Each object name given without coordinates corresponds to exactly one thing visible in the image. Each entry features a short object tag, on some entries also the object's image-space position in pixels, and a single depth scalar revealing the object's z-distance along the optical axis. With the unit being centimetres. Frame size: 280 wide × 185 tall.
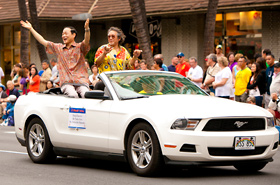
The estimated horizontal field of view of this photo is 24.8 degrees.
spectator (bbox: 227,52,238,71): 1819
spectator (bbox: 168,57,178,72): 1883
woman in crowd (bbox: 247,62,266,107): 1552
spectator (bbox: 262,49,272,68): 1633
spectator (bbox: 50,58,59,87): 2088
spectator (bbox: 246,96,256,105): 1514
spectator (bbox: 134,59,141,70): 1849
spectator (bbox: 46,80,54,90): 2048
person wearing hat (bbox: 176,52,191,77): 1852
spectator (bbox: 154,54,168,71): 1790
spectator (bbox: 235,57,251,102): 1622
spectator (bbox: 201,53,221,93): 1655
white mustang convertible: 788
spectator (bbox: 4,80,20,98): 2081
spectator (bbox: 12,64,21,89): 2250
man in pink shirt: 1065
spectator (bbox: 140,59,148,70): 1847
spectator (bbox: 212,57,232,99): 1600
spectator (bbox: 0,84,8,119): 2093
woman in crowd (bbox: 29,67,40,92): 2117
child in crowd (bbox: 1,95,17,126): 1989
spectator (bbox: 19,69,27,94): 2192
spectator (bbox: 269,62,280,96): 1457
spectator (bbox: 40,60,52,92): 2103
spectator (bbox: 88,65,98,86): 1895
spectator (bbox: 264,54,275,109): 1524
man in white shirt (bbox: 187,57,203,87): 1731
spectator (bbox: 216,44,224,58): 1855
